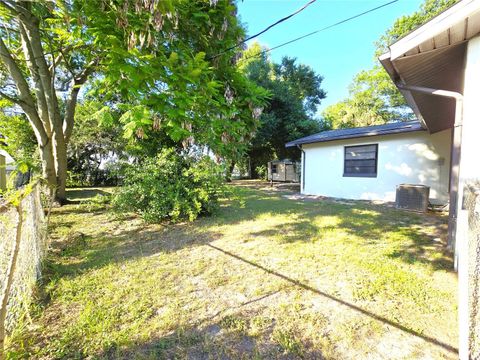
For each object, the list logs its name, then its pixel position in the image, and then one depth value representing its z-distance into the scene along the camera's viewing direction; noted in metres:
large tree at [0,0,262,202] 2.80
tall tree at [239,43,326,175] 15.69
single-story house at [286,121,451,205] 7.16
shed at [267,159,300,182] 16.77
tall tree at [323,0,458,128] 18.77
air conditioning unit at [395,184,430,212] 6.20
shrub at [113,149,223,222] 5.06
